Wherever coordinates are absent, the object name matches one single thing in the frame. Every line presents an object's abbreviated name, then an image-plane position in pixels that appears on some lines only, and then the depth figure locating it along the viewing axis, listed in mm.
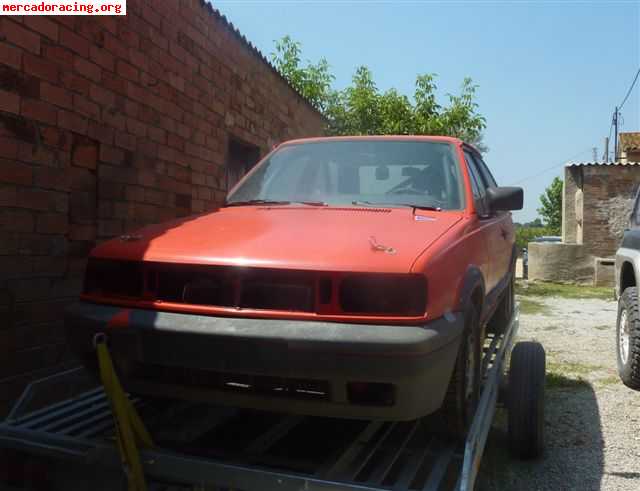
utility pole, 36112
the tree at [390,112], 12641
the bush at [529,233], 35684
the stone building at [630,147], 22453
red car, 1948
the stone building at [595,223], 14094
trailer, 2045
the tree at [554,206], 52556
